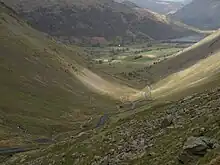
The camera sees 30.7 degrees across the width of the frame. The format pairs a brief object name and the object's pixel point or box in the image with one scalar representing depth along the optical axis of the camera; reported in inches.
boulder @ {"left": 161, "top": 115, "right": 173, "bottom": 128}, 2259.6
